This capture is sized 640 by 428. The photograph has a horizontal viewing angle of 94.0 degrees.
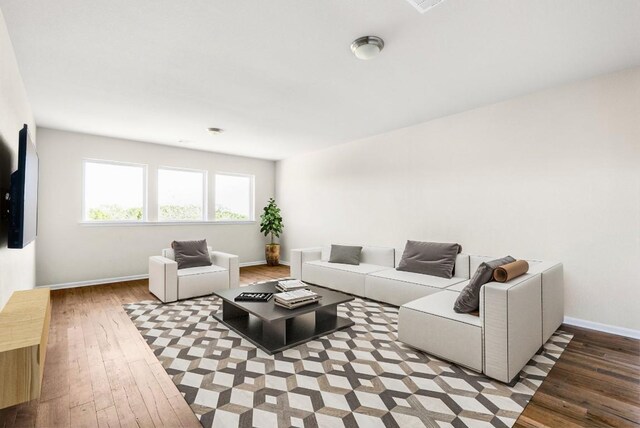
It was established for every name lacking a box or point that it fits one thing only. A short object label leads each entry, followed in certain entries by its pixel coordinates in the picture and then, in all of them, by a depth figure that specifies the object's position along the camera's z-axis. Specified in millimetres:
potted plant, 6840
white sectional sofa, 2105
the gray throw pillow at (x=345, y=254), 4750
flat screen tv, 1978
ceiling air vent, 1885
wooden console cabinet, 1394
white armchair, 3904
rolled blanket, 2219
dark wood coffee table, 2648
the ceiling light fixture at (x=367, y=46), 2301
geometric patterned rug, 1760
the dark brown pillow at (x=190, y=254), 4357
